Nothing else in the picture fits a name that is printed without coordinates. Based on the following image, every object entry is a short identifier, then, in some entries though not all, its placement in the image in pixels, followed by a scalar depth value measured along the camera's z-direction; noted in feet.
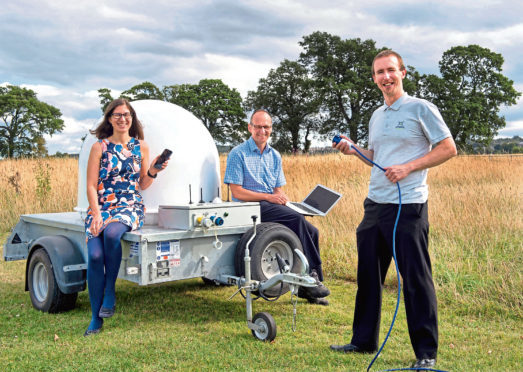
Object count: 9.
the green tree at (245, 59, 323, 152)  163.12
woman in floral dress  13.85
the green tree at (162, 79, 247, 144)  178.29
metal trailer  13.53
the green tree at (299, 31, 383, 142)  150.92
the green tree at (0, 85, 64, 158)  172.86
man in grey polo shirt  10.82
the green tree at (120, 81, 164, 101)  170.81
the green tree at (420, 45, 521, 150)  142.72
